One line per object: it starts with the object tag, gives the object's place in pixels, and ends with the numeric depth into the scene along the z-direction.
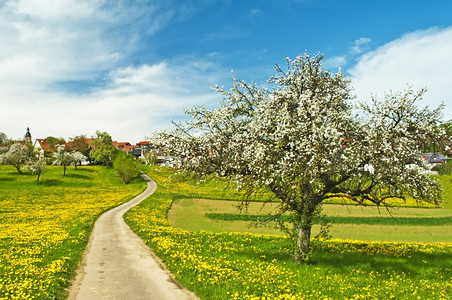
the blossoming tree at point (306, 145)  15.60
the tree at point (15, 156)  94.56
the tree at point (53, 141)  167.25
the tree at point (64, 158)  100.38
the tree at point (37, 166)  87.00
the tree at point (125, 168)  97.25
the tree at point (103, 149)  126.44
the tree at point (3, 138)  173.00
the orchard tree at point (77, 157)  107.30
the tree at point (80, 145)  142.00
